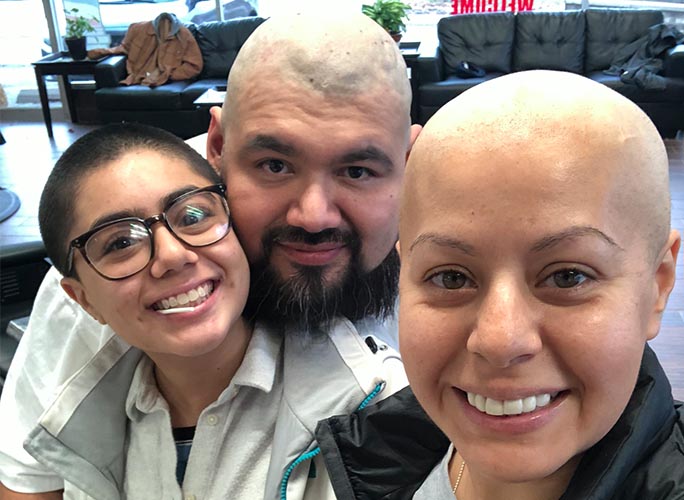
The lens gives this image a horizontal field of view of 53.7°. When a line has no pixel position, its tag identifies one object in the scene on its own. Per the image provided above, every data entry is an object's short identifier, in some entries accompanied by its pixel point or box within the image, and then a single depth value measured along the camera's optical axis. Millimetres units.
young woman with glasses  1167
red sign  6965
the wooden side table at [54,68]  6363
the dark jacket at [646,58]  5570
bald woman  692
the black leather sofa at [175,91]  6062
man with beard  1260
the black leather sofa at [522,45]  6047
